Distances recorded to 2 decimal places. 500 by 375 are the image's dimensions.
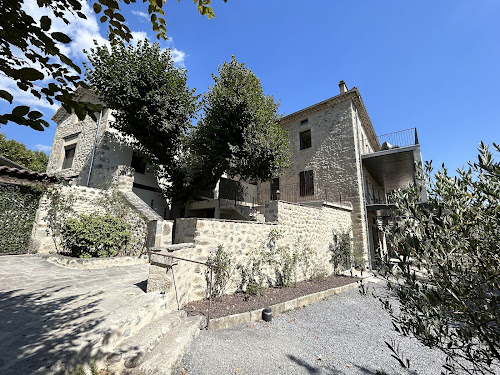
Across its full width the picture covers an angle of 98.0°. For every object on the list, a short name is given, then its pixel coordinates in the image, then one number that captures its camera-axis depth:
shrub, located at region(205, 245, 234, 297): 5.30
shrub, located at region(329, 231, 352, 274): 10.16
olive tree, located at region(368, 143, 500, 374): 1.61
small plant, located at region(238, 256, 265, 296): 5.91
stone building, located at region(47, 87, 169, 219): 10.87
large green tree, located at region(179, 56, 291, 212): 9.67
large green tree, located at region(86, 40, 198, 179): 9.75
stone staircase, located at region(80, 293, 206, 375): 2.59
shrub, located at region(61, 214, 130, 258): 6.57
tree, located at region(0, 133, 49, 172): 18.27
